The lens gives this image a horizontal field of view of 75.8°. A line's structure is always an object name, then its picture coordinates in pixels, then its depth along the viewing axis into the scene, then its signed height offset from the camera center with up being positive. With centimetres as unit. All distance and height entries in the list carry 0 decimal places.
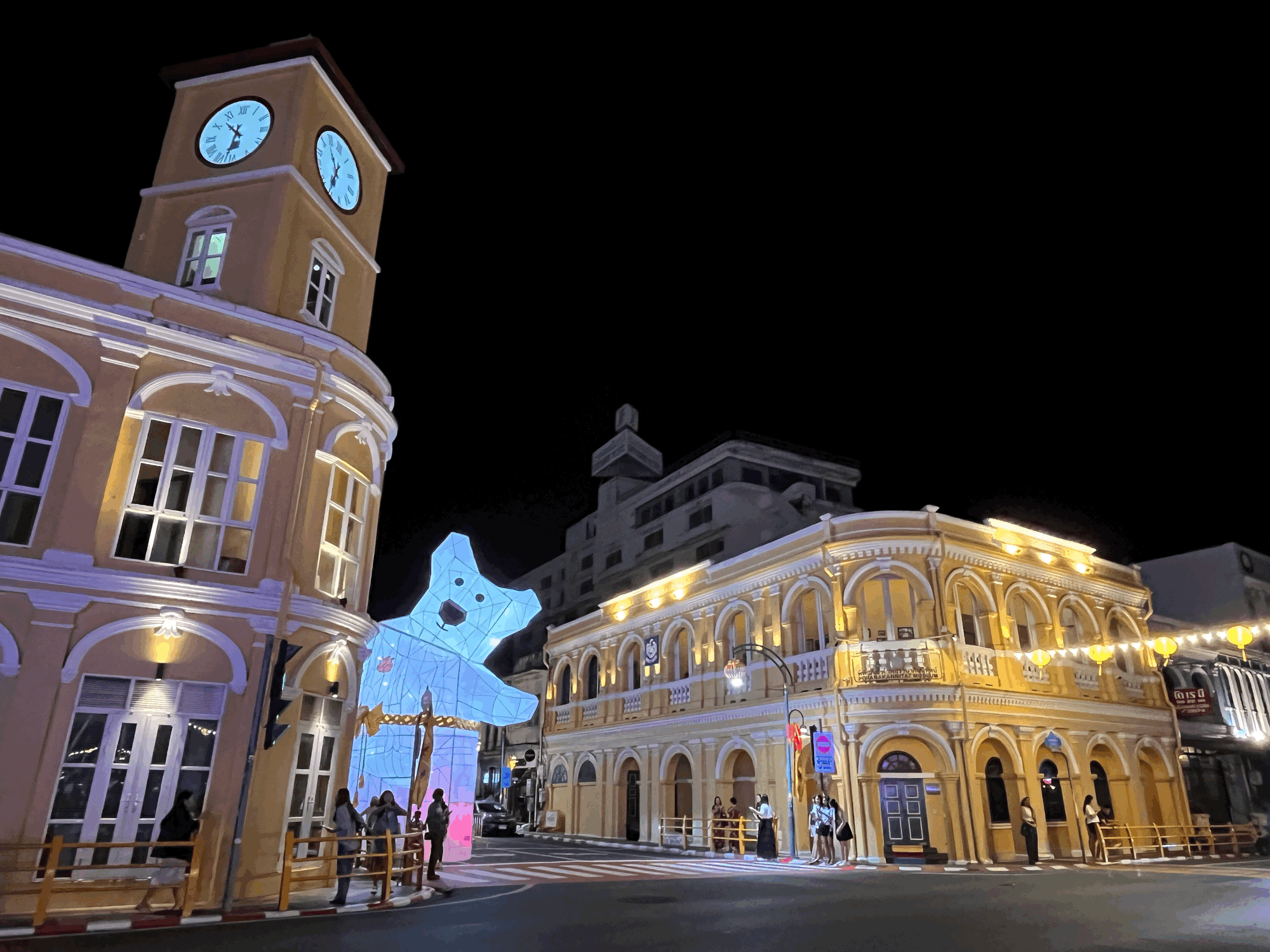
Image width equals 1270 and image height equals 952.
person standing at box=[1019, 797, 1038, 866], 2119 -91
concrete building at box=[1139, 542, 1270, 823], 2969 +417
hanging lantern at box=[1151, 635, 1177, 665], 1678 +289
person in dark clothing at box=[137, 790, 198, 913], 1124 -88
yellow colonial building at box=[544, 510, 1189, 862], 2225 +294
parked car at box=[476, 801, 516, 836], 3484 -143
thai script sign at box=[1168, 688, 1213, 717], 2805 +303
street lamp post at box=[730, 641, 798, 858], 2317 +318
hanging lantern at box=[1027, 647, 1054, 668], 2389 +376
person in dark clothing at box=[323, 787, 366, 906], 1228 -64
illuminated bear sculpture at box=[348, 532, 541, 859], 2045 +252
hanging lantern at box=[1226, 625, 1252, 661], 1598 +295
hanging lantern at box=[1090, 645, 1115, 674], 2112 +344
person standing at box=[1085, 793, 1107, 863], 2256 -78
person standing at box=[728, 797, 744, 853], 2414 -112
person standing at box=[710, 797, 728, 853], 2441 -99
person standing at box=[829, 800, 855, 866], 2081 -87
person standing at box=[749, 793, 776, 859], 2225 -105
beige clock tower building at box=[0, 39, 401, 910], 1171 +428
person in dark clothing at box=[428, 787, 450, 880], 1565 -70
